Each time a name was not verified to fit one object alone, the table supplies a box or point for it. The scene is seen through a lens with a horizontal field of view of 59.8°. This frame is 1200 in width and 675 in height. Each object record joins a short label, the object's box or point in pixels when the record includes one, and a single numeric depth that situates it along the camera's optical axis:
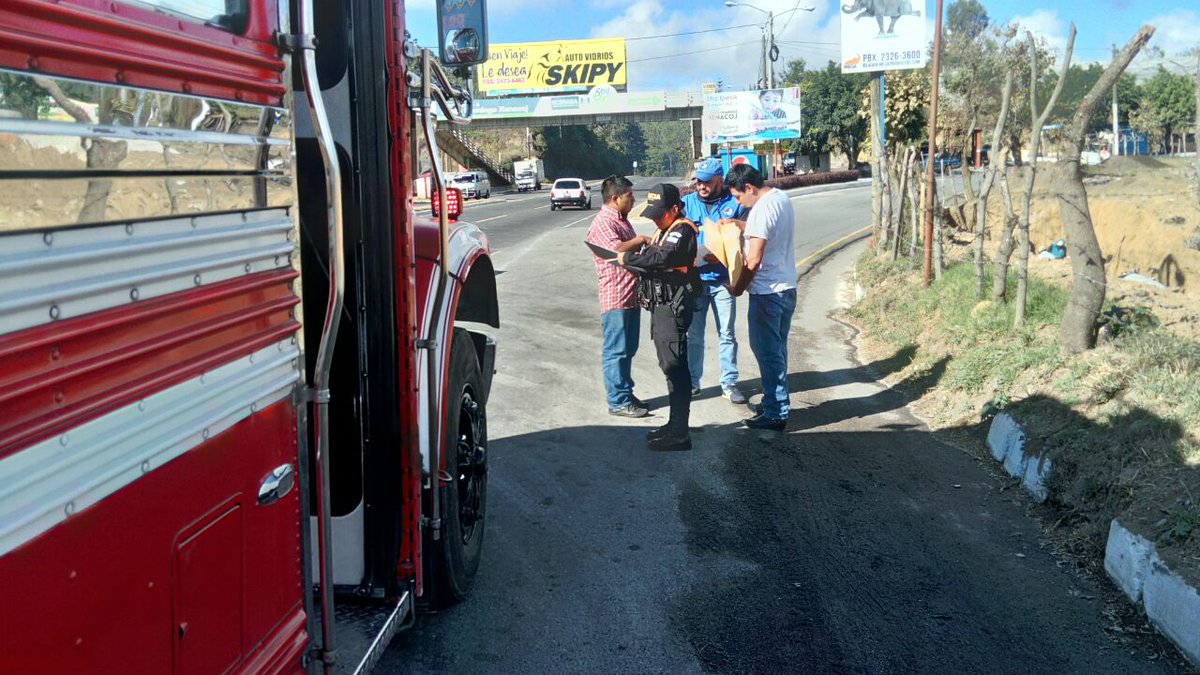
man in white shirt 7.01
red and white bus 1.68
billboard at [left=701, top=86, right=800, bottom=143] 53.28
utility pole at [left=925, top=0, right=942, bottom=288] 11.97
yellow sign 75.06
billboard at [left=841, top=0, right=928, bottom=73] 19.14
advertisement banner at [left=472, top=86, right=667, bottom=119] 69.38
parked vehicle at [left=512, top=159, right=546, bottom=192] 66.50
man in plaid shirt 7.12
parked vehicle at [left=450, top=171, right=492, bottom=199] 45.83
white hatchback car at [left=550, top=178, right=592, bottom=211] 39.97
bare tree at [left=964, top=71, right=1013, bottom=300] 9.56
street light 46.66
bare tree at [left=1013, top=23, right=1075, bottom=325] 8.05
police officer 6.63
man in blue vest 7.55
